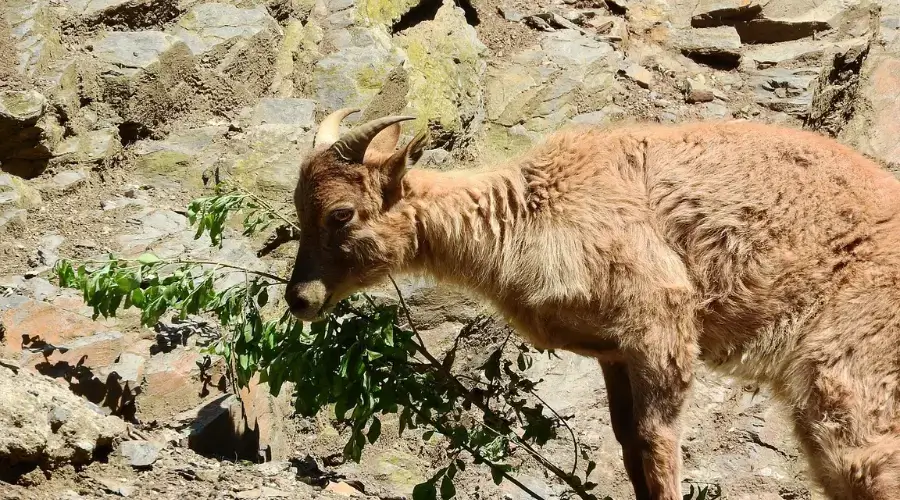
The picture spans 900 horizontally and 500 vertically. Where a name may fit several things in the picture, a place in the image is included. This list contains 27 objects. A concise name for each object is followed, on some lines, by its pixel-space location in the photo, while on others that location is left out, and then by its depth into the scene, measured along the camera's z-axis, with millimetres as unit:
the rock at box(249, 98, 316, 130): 16328
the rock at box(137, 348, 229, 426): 12336
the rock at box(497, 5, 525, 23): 19687
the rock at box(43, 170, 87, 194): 15094
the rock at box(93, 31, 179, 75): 16078
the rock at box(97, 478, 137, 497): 10594
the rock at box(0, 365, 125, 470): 10109
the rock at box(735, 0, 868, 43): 20094
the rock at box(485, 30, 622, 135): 18094
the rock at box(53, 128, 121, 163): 15437
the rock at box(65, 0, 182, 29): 16344
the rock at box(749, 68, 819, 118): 18922
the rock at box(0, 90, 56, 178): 14773
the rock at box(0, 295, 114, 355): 12172
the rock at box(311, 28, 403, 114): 16625
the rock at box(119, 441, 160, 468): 11117
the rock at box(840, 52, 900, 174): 18453
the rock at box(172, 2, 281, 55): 16859
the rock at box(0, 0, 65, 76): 15430
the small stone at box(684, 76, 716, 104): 19078
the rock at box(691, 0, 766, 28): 20375
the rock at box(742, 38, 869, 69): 19531
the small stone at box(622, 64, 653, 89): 19047
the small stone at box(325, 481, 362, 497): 12172
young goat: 10508
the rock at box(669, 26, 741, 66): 19922
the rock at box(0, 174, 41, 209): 14602
